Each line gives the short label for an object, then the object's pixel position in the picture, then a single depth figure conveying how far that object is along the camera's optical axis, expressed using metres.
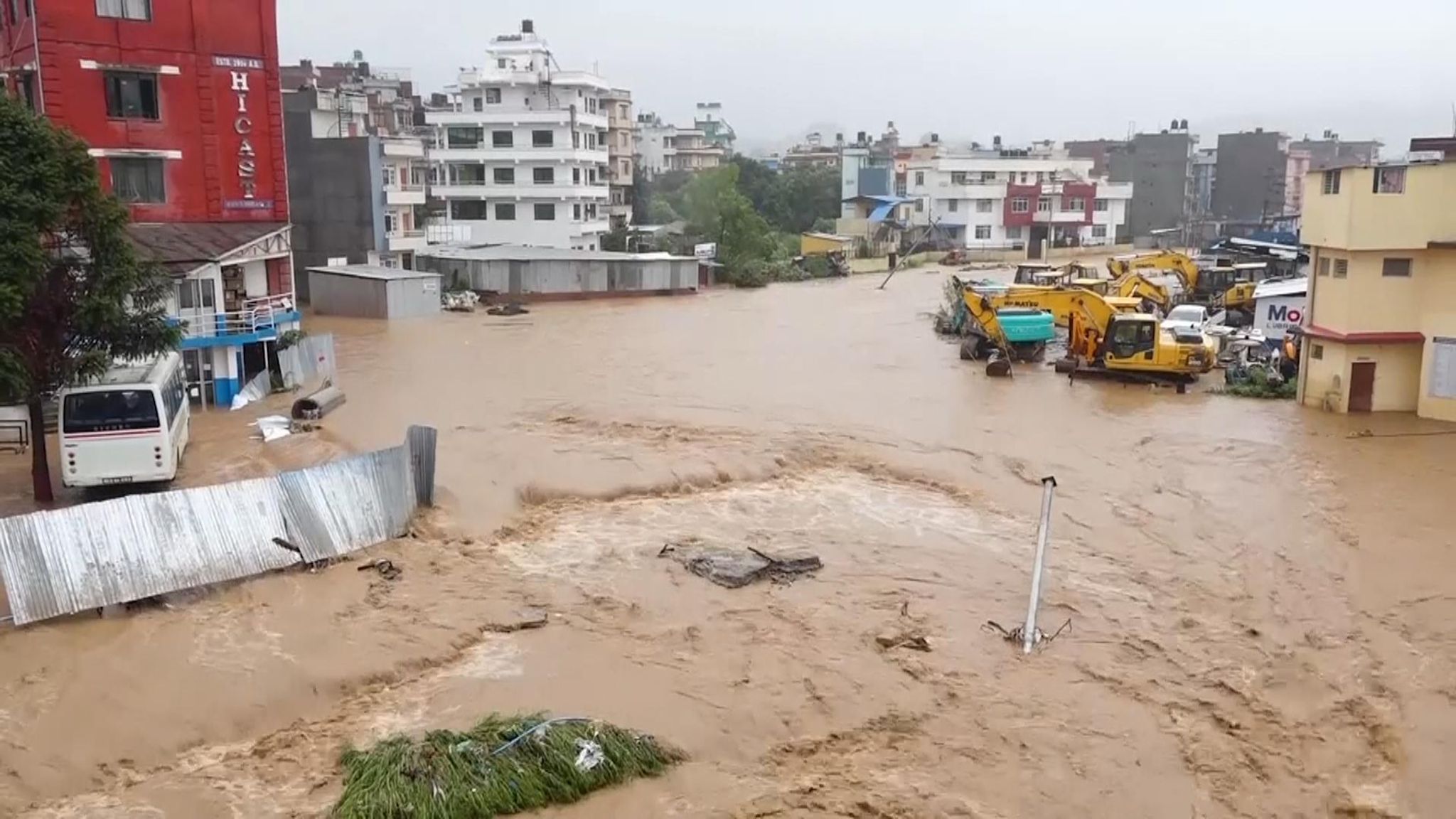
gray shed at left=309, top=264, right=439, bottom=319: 38.88
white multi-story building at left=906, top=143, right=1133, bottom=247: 74.06
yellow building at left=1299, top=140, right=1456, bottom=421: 22.11
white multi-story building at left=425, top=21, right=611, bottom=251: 57.22
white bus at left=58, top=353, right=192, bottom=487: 15.34
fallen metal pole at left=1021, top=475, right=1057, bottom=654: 12.66
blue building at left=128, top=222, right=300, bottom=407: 23.86
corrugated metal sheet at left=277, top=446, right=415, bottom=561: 14.04
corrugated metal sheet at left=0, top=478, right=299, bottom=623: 11.80
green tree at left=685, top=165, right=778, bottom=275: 55.88
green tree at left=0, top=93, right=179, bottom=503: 14.66
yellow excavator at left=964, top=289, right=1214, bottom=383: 27.50
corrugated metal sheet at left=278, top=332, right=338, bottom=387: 26.06
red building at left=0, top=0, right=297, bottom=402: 24.47
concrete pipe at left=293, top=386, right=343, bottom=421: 22.53
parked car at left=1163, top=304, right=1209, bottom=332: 32.91
